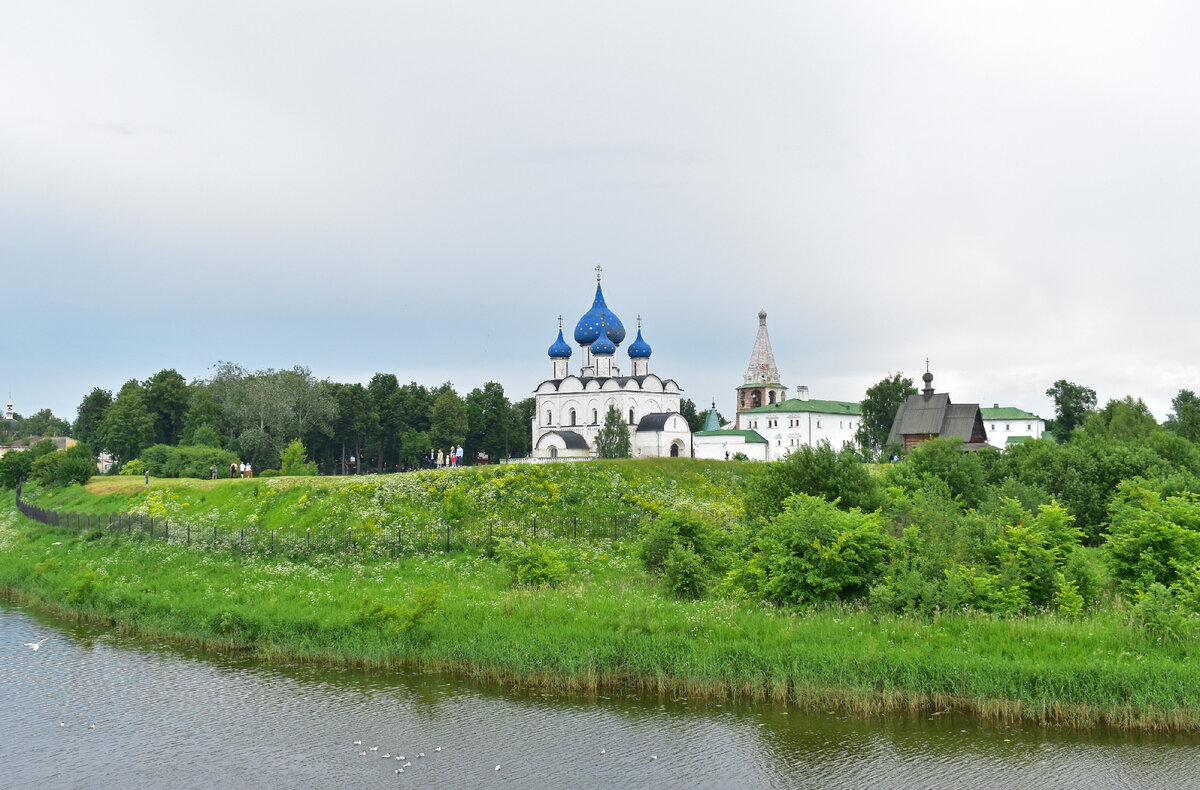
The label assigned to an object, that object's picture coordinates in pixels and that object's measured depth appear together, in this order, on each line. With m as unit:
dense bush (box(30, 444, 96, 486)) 57.88
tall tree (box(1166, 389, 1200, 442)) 64.25
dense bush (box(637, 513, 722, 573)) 31.25
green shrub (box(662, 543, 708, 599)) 28.12
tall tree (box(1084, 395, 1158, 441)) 59.34
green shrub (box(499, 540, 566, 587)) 30.34
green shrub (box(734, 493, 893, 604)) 25.30
